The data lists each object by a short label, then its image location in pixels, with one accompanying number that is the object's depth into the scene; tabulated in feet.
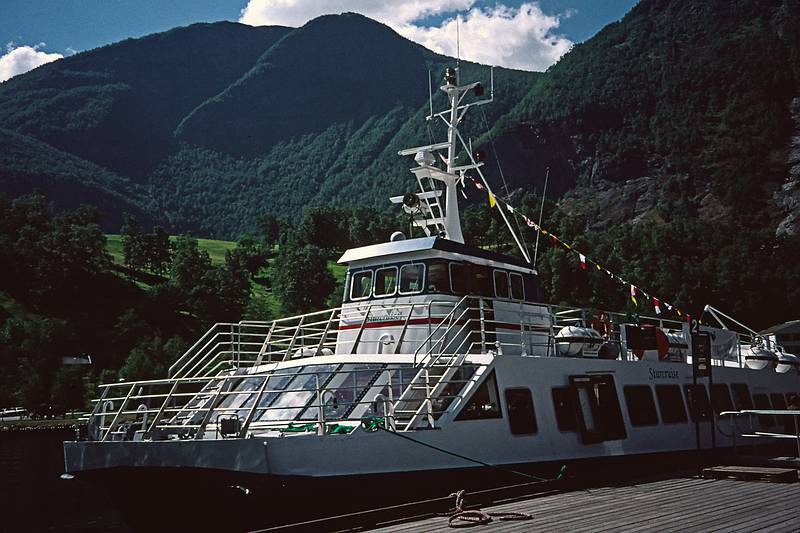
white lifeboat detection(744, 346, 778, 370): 80.18
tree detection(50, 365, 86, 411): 250.57
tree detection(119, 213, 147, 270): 426.51
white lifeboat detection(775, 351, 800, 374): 84.99
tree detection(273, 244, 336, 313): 374.36
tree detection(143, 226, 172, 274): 433.89
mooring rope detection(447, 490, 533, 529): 34.65
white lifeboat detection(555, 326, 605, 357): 56.34
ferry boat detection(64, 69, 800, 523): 41.45
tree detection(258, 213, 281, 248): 563.07
